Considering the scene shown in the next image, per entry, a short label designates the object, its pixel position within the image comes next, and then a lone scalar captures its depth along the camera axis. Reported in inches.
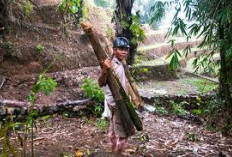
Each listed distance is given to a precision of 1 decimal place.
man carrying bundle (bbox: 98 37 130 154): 133.3
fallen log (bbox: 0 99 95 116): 225.8
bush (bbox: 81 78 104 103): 257.1
